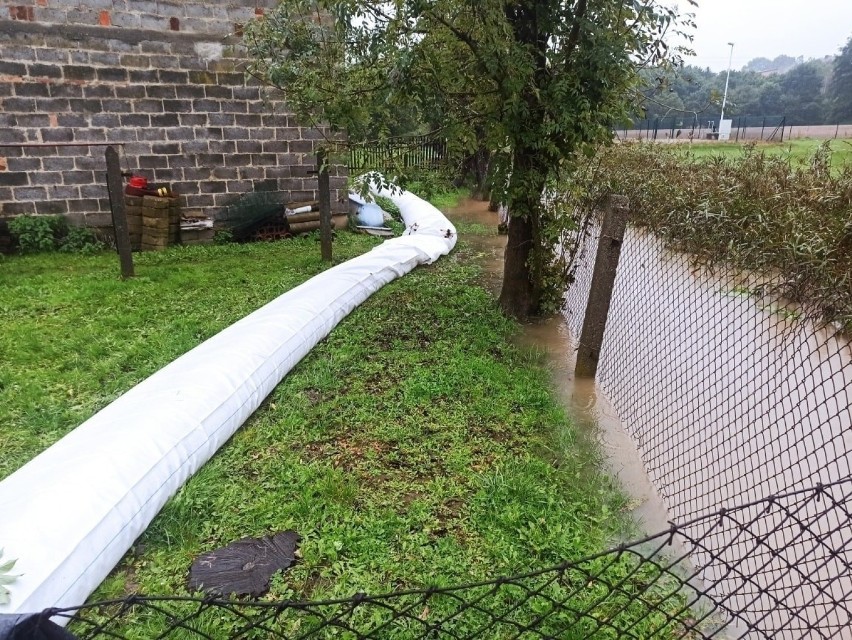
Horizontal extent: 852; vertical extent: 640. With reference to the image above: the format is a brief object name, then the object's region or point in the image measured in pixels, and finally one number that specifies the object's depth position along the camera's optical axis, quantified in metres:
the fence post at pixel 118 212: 5.62
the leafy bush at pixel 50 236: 6.90
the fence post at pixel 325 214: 6.66
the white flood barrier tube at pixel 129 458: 1.98
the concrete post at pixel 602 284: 3.64
